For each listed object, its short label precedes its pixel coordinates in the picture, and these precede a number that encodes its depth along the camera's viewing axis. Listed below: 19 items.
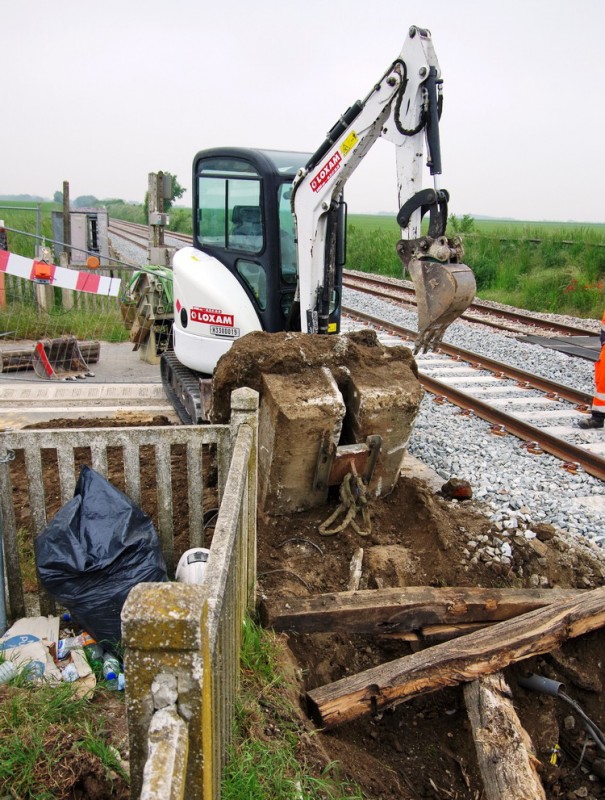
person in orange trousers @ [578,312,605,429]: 7.58
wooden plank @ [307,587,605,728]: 3.35
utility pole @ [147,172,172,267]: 10.86
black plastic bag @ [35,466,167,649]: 3.71
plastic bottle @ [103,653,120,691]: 3.53
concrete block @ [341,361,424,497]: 5.11
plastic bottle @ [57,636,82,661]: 3.75
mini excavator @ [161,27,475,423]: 5.30
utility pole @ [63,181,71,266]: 12.57
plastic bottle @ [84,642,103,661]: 3.75
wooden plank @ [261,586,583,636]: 3.86
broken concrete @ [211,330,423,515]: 4.91
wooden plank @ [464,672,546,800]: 3.03
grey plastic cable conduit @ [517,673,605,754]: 3.57
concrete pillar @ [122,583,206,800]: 1.73
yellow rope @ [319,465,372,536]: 5.00
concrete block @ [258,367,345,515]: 4.84
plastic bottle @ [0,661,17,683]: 3.45
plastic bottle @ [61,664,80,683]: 3.54
